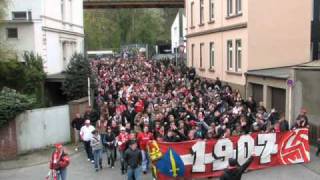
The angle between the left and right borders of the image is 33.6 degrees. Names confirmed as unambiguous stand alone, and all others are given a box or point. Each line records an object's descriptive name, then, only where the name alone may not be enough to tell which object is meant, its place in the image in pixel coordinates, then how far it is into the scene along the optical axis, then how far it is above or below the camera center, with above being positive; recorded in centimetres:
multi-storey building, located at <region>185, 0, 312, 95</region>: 2605 +47
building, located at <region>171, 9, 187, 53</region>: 6394 +195
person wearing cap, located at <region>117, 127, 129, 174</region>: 1566 -282
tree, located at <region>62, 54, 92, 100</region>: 2598 -162
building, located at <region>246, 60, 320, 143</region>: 1955 -191
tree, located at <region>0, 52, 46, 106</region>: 2419 -128
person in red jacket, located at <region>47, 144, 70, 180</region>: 1398 -301
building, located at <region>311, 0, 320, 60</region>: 2811 +60
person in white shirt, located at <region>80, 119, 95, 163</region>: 1741 -283
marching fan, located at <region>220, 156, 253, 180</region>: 1019 -247
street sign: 2048 -148
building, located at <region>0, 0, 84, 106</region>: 2742 +74
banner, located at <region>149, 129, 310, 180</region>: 1444 -313
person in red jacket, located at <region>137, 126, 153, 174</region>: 1569 -286
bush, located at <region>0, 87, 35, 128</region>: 1897 -205
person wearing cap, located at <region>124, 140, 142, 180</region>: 1388 -299
